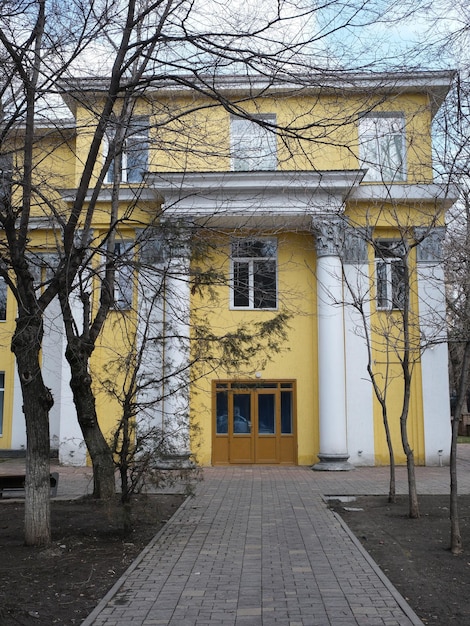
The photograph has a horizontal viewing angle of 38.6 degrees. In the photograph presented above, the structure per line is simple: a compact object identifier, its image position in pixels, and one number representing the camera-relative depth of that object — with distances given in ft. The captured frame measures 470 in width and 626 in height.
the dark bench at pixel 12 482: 44.19
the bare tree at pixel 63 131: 26.12
